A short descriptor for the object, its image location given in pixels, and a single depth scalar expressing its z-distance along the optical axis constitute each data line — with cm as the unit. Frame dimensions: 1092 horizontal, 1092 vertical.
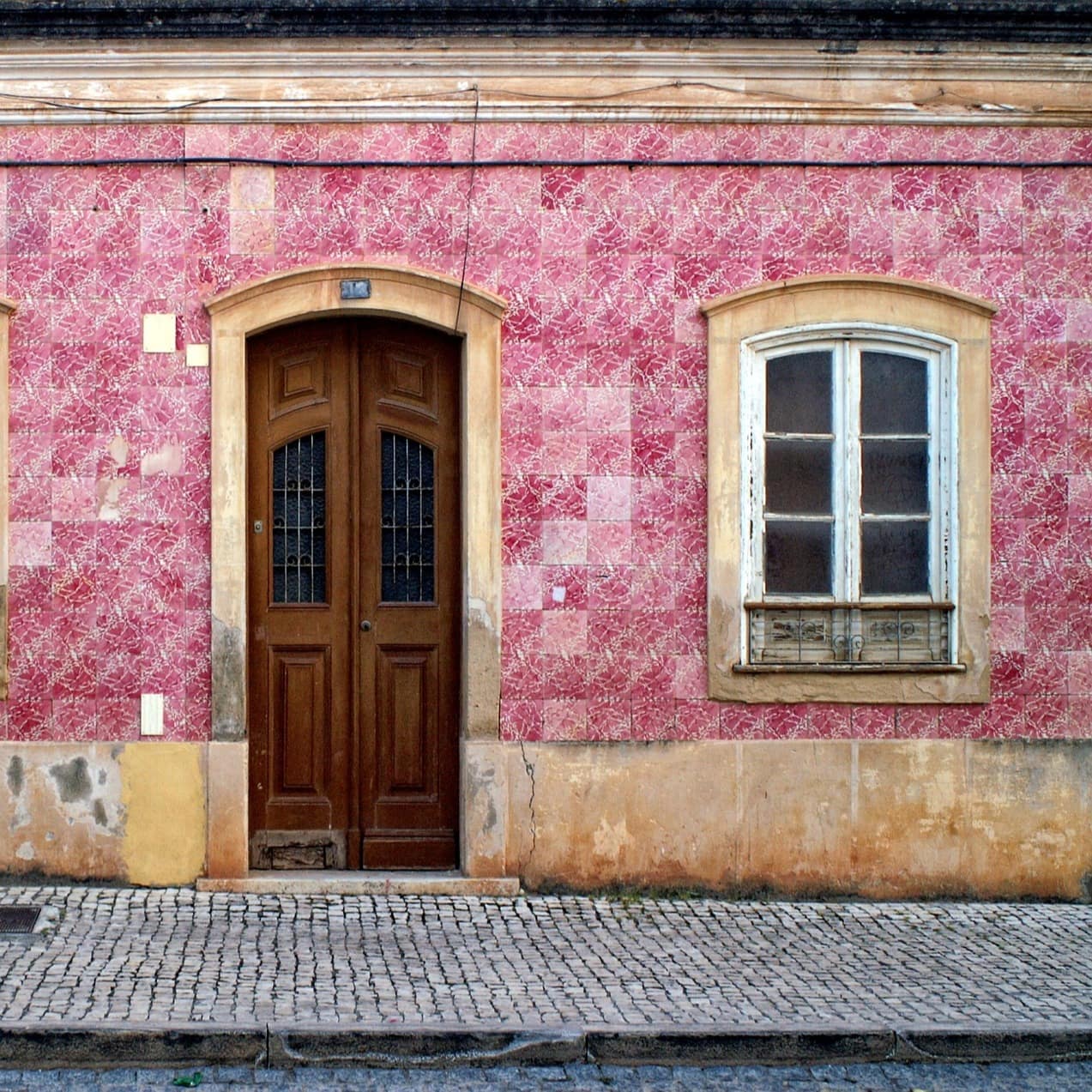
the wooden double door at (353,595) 819
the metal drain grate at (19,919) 702
